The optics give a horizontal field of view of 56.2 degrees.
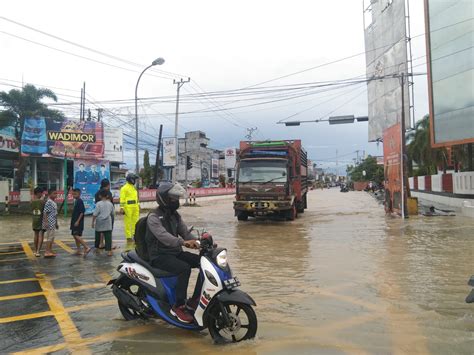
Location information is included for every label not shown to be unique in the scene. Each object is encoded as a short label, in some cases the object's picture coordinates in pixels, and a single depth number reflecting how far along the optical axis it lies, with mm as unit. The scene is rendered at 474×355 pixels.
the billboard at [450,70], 18531
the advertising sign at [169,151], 32125
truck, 16688
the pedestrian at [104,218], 9875
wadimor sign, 26172
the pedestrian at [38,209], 9570
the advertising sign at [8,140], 27131
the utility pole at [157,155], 32175
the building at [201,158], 79500
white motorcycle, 4285
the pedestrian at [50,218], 9641
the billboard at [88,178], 22484
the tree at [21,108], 26953
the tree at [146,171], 60156
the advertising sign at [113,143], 33844
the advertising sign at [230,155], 69744
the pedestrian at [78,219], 9961
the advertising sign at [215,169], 88438
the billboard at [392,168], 17875
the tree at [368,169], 86869
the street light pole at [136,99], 23469
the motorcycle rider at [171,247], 4633
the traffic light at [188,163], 28731
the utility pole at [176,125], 31134
